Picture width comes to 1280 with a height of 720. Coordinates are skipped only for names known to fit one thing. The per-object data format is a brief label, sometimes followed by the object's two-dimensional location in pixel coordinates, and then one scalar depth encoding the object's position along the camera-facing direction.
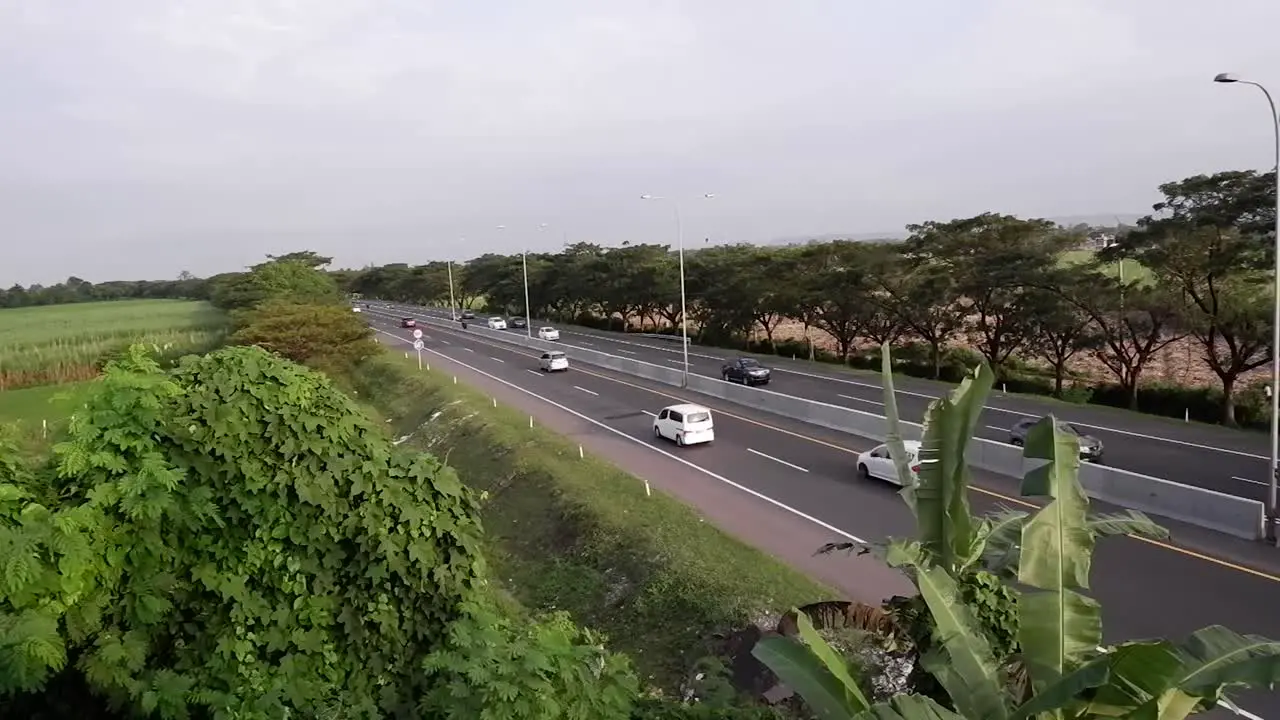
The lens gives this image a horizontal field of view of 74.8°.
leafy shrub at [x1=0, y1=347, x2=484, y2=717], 5.38
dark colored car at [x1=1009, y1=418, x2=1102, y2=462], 21.05
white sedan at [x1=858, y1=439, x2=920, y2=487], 19.69
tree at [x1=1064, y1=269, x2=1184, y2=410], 29.27
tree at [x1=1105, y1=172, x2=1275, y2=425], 25.92
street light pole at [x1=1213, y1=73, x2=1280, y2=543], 14.99
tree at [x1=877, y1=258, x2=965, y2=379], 37.91
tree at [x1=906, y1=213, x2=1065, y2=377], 34.09
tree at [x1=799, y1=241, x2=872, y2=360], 43.31
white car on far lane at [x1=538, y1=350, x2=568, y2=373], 45.16
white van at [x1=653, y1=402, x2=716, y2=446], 25.50
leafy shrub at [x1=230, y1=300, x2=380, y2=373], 36.16
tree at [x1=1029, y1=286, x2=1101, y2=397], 32.34
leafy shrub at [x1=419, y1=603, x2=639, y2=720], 4.65
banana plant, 4.48
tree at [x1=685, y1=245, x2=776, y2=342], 51.03
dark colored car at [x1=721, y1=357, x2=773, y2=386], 36.59
